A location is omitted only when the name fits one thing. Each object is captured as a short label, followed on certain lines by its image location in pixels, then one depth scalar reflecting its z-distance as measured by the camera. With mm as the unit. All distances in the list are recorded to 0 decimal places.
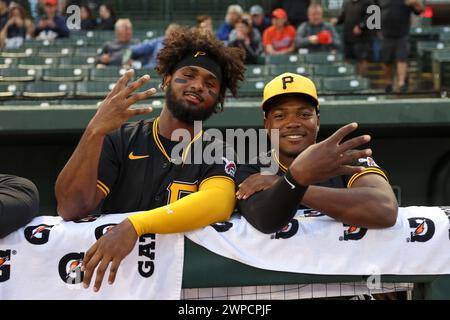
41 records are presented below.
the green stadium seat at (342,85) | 8625
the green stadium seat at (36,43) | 10805
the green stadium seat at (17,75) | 8952
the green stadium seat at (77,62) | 9922
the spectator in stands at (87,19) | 11461
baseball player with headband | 2816
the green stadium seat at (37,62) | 9859
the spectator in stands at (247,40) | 9398
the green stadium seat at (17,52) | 10244
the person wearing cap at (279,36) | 10078
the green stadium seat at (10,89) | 8117
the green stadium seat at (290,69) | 9034
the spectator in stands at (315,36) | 10102
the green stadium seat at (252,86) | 8344
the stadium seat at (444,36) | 11012
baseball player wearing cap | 2586
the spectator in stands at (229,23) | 10031
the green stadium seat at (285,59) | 9602
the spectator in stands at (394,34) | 9117
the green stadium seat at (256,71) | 8961
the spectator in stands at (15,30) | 10773
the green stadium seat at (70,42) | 10914
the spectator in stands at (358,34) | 9812
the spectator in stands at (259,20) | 10633
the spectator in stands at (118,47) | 9562
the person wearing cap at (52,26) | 11312
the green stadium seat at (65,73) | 9242
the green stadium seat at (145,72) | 8823
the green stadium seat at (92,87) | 8602
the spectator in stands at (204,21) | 9129
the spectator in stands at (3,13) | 11133
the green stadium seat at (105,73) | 9086
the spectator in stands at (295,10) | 10750
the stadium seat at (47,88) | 8484
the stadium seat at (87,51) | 10375
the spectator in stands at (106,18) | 11453
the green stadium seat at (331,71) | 9211
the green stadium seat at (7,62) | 9830
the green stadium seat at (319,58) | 9711
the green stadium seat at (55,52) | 10414
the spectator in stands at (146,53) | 9266
